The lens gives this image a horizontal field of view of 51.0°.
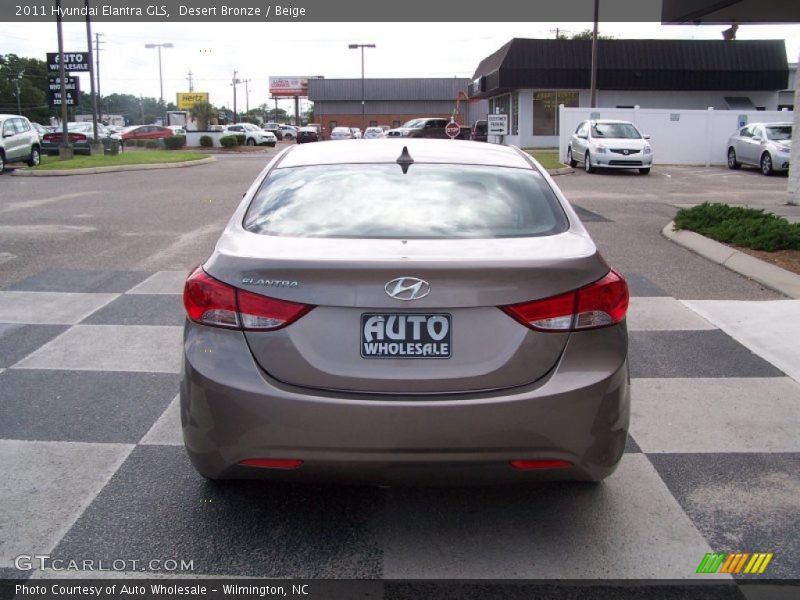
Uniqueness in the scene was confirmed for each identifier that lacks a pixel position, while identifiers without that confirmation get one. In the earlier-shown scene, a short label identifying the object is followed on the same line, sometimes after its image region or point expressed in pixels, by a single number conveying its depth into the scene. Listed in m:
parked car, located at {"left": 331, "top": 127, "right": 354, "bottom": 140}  48.53
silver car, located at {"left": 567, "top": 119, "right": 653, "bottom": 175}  24.45
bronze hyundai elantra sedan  3.21
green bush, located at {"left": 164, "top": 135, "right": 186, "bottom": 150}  47.25
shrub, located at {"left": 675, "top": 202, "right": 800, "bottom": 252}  9.86
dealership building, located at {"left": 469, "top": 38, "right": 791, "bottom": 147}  41.59
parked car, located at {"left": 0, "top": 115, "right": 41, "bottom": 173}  25.11
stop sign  31.14
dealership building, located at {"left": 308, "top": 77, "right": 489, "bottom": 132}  76.19
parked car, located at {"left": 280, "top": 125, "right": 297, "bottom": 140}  77.44
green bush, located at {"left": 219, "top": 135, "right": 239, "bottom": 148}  47.41
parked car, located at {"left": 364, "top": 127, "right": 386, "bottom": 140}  45.47
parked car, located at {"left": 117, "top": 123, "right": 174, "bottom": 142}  52.28
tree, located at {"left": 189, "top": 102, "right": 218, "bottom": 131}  59.00
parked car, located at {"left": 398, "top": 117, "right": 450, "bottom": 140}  42.06
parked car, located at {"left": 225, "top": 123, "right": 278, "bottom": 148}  54.72
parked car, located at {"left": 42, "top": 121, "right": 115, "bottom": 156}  33.50
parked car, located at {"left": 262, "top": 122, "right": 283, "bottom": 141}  76.03
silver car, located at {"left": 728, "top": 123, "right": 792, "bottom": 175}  23.95
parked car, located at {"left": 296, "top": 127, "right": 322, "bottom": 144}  50.98
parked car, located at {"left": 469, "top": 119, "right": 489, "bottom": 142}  38.40
